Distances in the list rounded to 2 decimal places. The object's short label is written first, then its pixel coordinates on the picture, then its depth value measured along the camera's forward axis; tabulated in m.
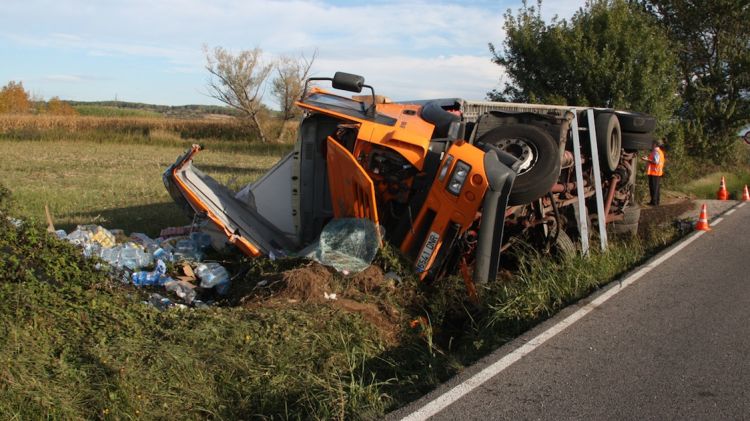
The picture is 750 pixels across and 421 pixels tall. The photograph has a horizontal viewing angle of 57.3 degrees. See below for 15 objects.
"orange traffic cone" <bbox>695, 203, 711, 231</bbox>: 10.34
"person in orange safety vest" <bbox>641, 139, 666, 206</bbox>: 14.40
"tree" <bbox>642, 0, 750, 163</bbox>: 24.14
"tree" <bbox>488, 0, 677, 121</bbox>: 17.02
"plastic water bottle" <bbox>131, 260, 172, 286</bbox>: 6.55
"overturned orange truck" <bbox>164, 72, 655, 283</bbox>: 6.00
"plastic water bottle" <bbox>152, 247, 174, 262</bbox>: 7.24
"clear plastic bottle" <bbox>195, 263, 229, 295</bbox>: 6.72
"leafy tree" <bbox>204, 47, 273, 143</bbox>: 46.81
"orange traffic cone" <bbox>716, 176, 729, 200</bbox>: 16.12
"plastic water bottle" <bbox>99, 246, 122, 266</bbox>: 6.95
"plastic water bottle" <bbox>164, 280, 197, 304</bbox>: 6.38
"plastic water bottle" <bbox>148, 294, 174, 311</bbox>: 6.07
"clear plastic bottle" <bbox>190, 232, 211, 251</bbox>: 7.82
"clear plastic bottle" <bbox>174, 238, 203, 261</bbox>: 7.43
